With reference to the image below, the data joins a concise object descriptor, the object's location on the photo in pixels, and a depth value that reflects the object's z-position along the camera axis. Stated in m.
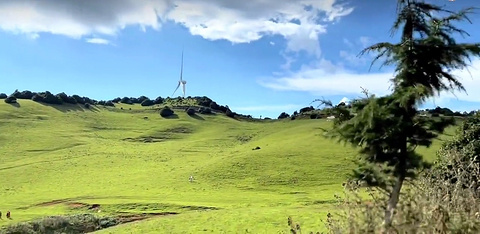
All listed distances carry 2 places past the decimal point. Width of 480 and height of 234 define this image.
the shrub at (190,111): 154.88
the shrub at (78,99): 160.88
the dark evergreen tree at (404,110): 14.66
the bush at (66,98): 156.09
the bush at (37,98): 151.74
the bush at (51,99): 151.38
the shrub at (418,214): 10.66
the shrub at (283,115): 178.38
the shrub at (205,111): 160.76
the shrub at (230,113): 165.91
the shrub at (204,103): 189.41
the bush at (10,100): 142.43
